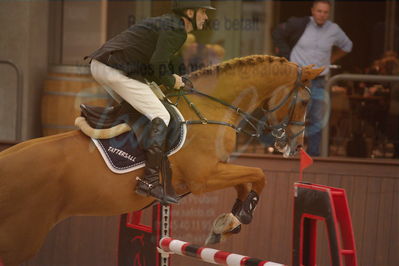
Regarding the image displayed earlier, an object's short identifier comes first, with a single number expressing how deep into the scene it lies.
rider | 10.43
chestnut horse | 10.32
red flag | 11.09
